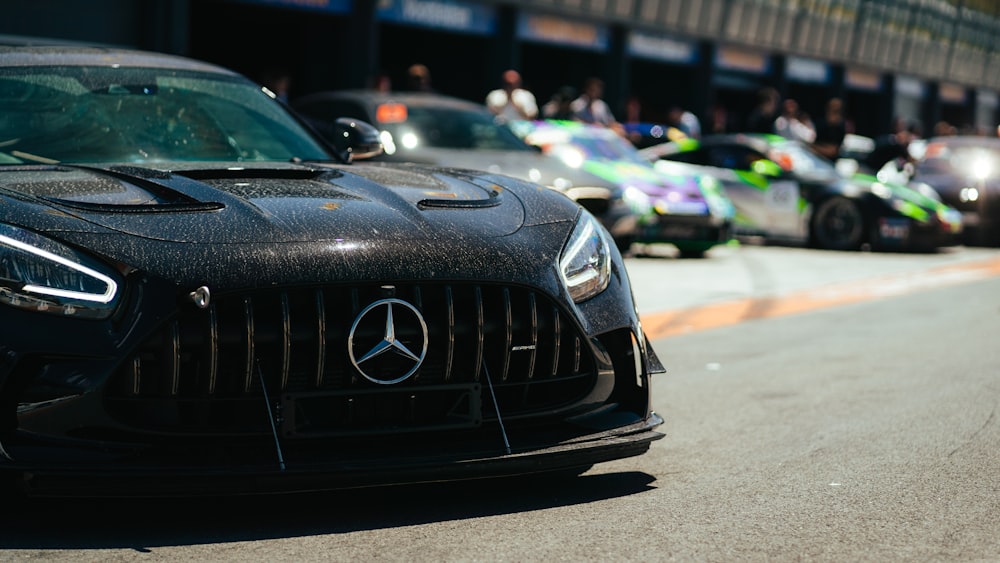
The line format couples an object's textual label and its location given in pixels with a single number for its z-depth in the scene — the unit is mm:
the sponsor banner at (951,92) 50503
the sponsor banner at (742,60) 35300
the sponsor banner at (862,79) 43062
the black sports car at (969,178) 18469
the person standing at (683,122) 22344
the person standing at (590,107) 18141
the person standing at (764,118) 20234
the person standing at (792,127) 21391
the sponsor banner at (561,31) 27594
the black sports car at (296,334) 3549
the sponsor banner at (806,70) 39000
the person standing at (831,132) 20953
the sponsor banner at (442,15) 24250
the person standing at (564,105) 17734
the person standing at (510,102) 16766
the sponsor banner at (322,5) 21750
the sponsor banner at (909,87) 46688
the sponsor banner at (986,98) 53875
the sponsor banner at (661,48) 31516
